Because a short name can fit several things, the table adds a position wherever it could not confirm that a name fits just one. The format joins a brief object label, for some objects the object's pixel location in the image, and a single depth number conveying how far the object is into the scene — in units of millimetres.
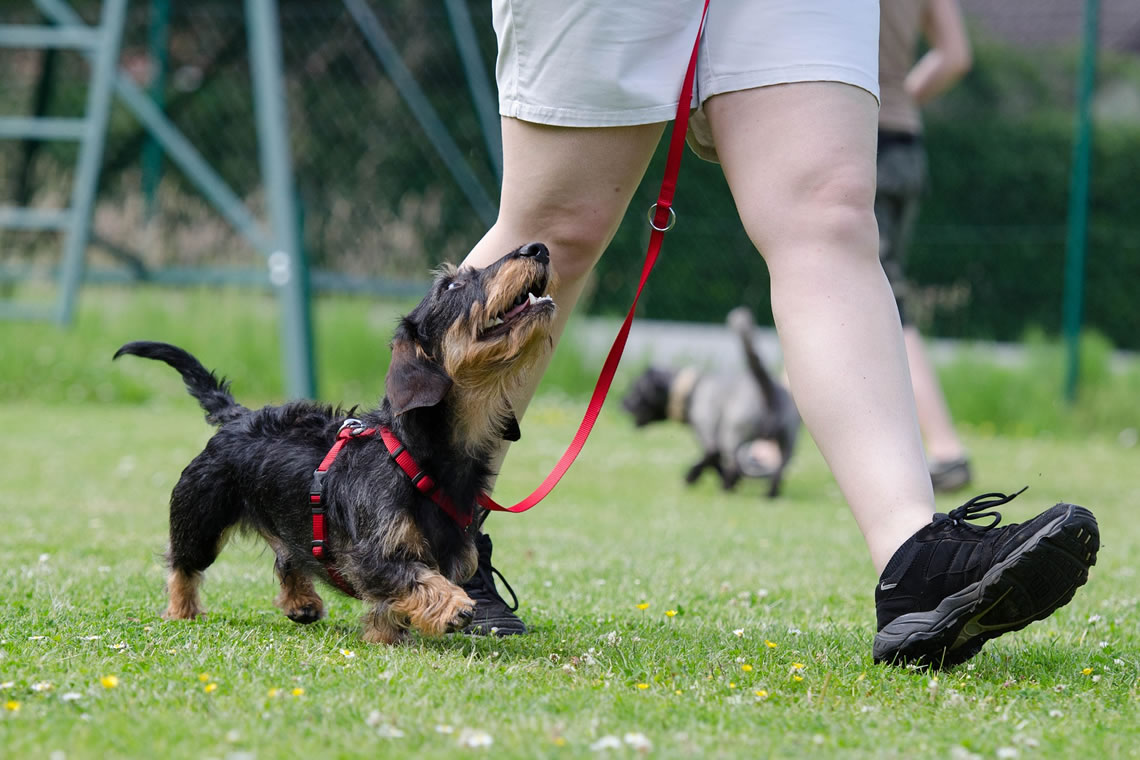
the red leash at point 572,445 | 6422
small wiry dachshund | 6414
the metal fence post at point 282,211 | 18453
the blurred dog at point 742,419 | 14281
